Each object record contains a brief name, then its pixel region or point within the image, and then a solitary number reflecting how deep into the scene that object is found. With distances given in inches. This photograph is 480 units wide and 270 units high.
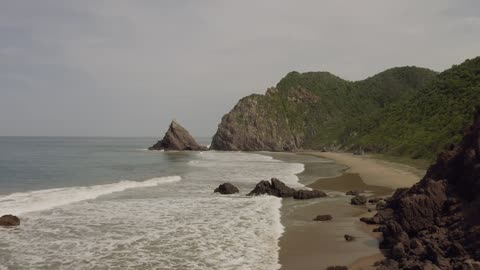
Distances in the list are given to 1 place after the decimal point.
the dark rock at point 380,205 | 972.3
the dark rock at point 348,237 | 722.8
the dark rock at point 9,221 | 850.8
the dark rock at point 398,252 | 563.2
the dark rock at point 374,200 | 1101.1
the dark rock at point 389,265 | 526.1
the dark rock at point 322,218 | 898.7
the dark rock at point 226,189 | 1286.2
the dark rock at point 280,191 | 1204.5
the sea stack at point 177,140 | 5004.9
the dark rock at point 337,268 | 558.3
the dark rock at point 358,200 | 1088.2
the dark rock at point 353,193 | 1269.7
